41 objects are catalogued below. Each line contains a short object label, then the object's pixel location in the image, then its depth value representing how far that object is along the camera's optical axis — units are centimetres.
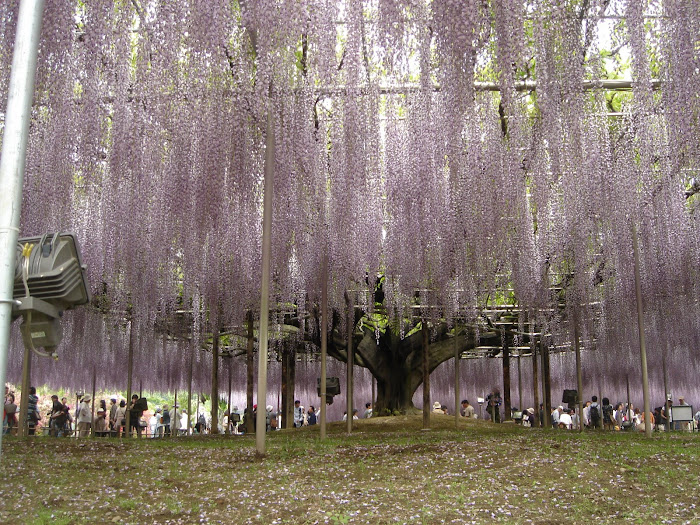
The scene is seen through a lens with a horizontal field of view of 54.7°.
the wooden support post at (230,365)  2167
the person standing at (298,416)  1892
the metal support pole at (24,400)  1024
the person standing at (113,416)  1711
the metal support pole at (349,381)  1084
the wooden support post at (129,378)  1246
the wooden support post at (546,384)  1667
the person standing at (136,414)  1634
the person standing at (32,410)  1424
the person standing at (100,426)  1686
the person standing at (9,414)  1418
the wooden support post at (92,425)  1477
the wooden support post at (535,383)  1672
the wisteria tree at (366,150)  644
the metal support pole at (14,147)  266
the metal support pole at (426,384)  1284
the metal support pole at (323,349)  892
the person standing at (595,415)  1745
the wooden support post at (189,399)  1551
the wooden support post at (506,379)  1859
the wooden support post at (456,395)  1286
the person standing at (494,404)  1934
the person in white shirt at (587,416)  1958
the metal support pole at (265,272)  671
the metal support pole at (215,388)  1432
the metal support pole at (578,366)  1167
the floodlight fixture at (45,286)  262
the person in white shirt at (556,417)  2005
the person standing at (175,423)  1686
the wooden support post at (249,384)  1366
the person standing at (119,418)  1656
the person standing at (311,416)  2149
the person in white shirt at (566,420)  1792
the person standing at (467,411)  1881
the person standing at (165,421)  1994
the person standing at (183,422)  2283
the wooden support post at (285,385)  1730
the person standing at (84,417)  1434
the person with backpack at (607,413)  1780
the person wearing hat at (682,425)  1915
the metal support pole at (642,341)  922
